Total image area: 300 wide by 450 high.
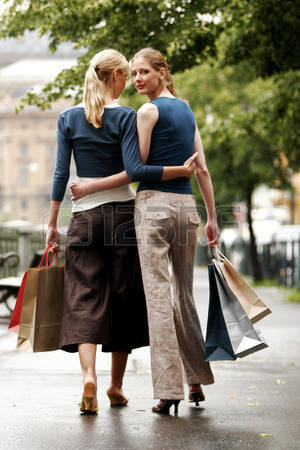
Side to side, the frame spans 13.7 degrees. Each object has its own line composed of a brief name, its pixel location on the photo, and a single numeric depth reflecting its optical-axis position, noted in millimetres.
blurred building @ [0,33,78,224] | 132980
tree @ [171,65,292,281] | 34886
